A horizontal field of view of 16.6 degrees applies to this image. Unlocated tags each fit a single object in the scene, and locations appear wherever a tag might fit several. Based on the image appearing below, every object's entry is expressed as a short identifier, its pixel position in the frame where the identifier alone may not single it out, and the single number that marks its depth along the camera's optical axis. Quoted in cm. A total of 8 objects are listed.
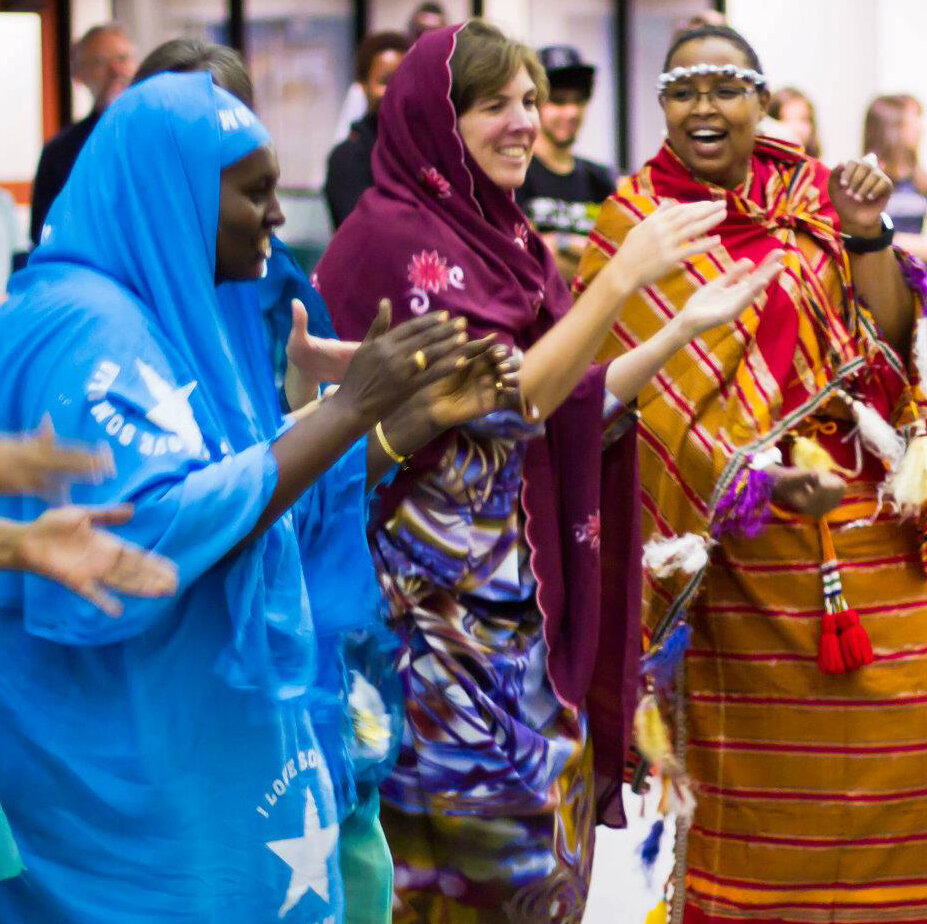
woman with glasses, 635
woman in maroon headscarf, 552
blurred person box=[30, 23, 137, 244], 764
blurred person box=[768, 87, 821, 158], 1189
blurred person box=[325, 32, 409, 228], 908
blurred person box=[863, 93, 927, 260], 1117
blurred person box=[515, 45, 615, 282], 922
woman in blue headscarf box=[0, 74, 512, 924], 400
